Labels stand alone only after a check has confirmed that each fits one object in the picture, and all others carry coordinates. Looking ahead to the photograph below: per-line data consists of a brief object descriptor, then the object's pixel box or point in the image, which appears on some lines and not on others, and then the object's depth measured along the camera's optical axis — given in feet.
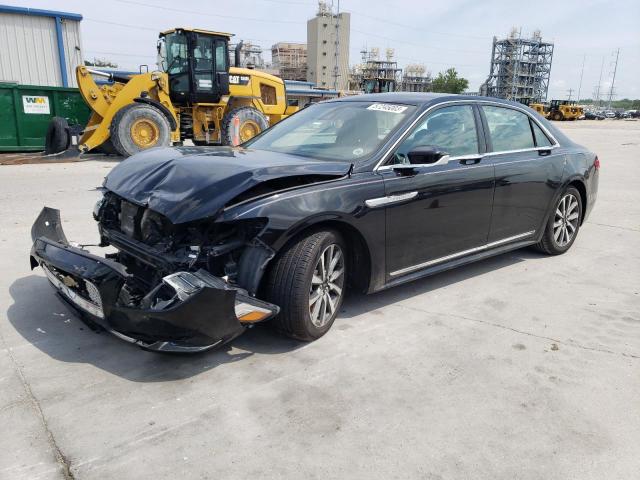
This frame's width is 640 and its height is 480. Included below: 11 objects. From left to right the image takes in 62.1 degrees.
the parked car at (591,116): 264.15
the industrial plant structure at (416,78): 381.15
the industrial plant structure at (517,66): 333.42
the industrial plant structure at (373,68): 389.60
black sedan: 9.90
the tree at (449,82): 351.46
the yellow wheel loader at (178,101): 41.09
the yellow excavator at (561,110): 197.98
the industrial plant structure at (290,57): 435.78
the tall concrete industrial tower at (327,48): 380.58
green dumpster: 43.19
